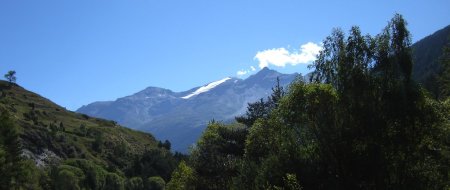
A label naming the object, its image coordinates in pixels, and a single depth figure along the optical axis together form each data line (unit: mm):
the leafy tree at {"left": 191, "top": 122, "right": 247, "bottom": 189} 53131
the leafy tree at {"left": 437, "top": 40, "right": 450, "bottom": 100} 34581
